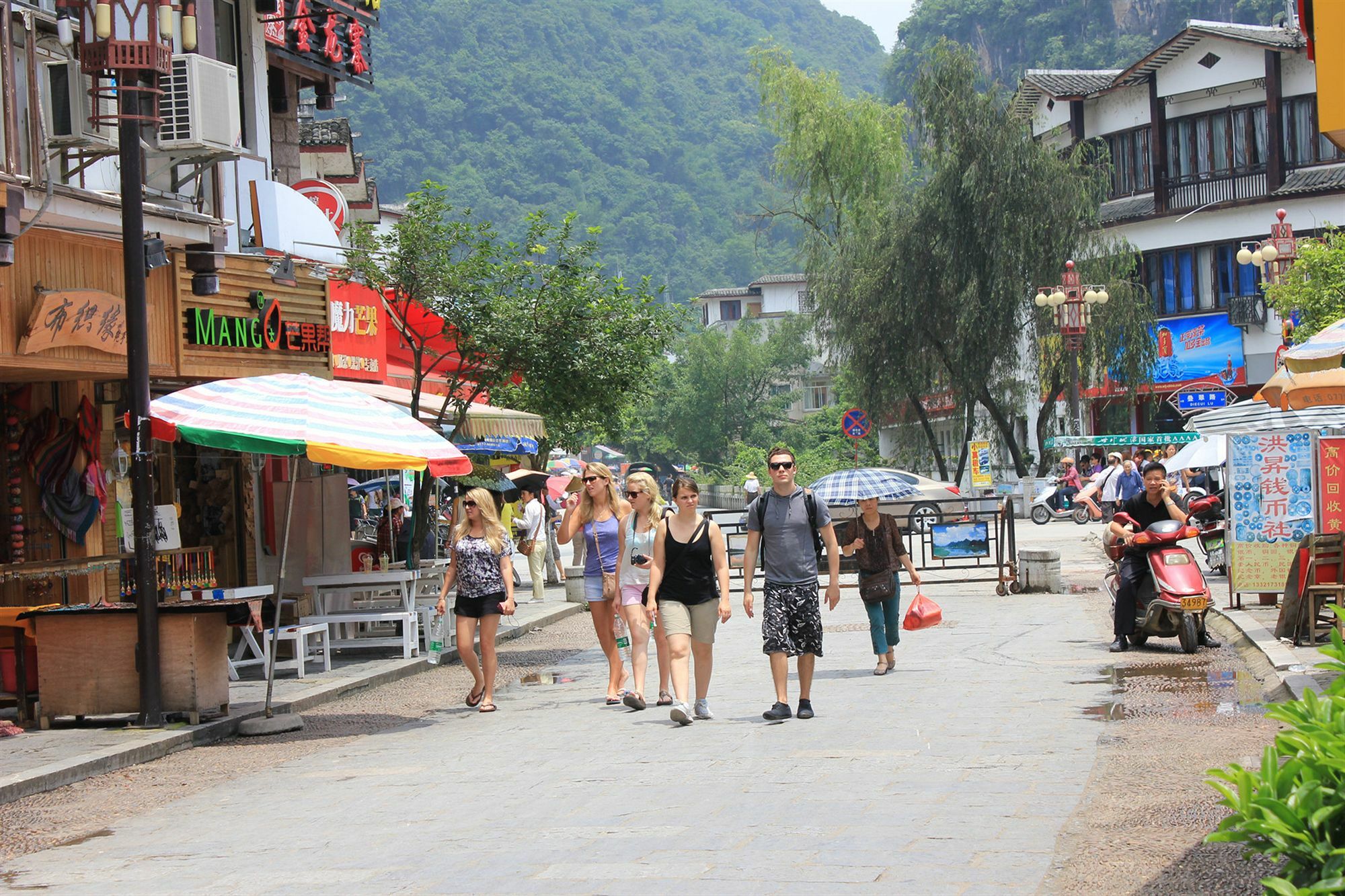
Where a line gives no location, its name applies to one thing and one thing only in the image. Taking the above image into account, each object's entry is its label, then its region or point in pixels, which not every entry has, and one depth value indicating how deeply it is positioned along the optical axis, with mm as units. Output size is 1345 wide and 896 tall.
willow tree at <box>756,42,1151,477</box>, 41094
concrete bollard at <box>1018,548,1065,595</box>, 21047
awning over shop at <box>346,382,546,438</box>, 18750
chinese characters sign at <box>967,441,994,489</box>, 41938
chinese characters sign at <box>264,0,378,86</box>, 20078
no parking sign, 36000
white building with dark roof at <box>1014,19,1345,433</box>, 46438
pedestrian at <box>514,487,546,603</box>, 23922
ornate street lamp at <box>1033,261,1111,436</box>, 38094
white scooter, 41312
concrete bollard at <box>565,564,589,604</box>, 23297
